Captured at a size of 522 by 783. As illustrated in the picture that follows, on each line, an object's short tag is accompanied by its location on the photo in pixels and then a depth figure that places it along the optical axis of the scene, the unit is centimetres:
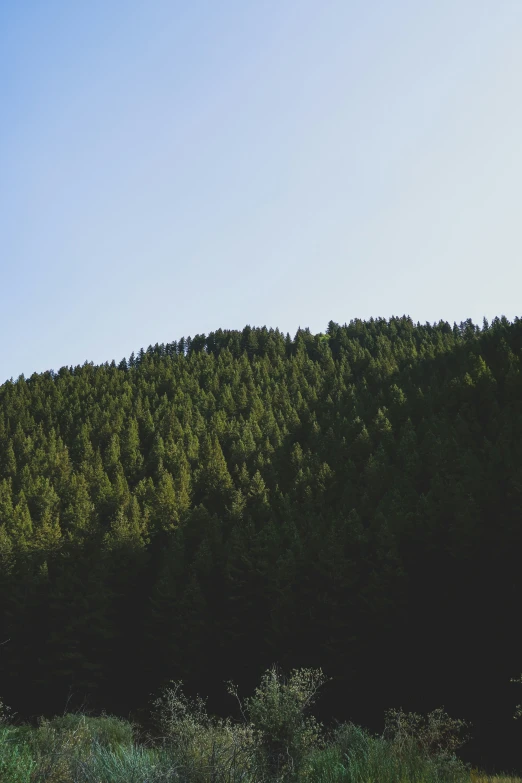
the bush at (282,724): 1487
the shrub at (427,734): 2035
